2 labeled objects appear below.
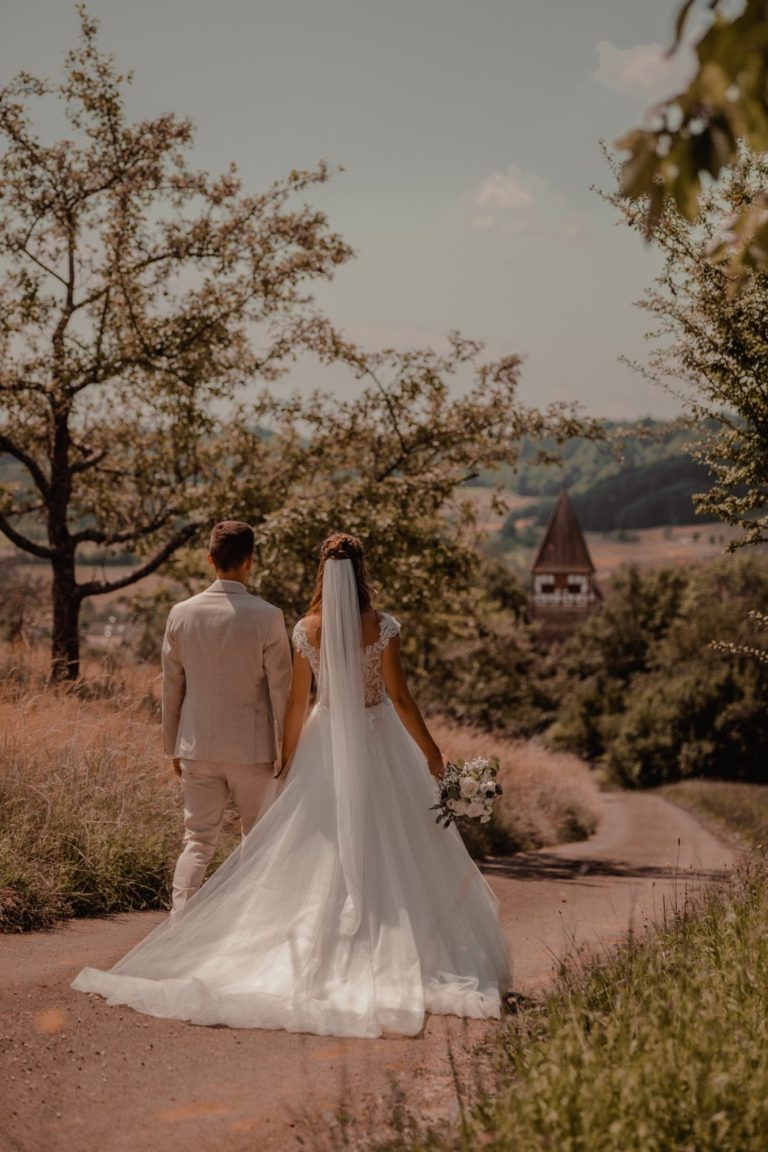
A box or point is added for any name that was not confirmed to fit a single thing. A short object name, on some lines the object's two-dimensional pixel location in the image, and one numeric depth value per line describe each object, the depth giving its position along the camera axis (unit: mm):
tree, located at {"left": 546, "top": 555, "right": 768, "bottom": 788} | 43934
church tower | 183750
